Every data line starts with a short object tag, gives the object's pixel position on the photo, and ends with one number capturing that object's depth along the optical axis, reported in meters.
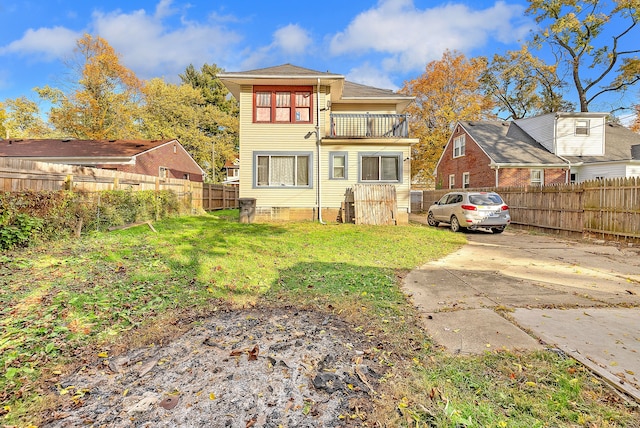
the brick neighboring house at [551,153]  19.58
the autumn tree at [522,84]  25.91
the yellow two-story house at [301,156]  14.32
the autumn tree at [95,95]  25.30
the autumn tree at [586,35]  21.59
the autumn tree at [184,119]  31.27
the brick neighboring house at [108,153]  19.02
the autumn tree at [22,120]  31.20
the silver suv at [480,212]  12.06
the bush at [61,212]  5.93
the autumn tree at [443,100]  27.97
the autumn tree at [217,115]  35.62
